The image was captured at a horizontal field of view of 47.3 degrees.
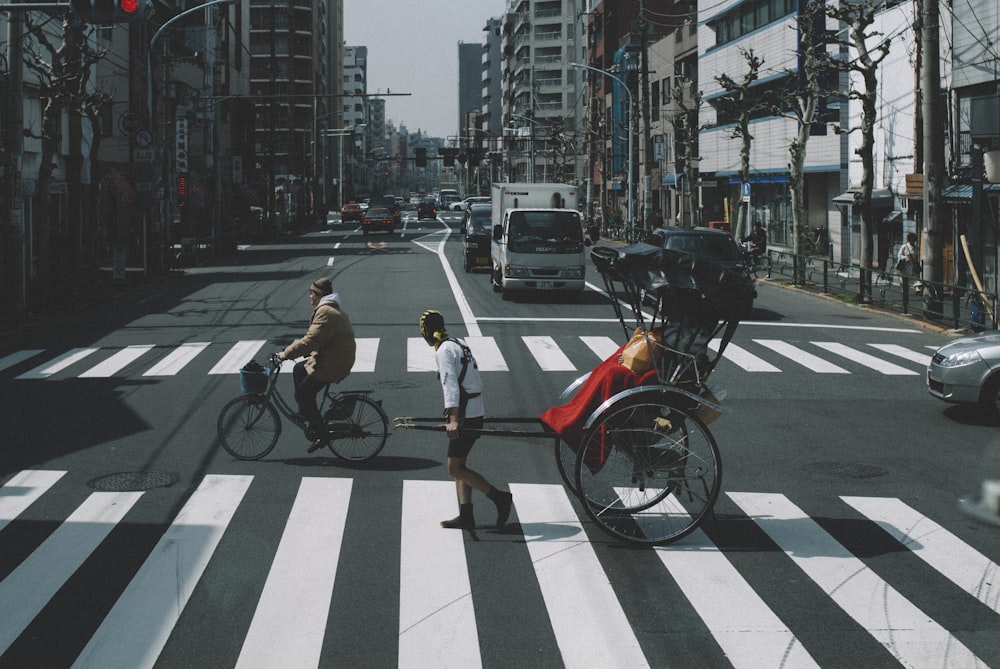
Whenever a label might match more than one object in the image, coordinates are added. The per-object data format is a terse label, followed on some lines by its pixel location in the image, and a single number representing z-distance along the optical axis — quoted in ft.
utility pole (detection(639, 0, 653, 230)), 173.27
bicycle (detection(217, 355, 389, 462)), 38.37
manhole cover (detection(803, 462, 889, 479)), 37.52
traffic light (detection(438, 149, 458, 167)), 368.97
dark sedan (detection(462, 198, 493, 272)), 129.39
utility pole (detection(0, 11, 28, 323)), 78.69
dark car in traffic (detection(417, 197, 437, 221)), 342.23
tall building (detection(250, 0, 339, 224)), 453.58
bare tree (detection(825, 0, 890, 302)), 101.65
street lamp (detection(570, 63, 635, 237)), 202.45
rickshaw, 29.01
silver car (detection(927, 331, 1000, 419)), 46.06
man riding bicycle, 37.42
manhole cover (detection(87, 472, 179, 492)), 35.24
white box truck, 96.89
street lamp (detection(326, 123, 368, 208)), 513.53
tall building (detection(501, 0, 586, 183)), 474.90
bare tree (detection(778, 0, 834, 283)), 117.39
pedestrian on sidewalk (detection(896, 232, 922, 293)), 100.83
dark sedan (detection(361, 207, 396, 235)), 238.07
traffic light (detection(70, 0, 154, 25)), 53.36
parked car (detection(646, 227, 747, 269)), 89.35
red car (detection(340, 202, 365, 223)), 329.07
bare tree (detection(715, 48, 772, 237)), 146.30
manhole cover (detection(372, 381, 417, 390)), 54.36
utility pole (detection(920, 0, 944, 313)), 80.53
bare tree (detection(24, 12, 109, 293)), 103.81
